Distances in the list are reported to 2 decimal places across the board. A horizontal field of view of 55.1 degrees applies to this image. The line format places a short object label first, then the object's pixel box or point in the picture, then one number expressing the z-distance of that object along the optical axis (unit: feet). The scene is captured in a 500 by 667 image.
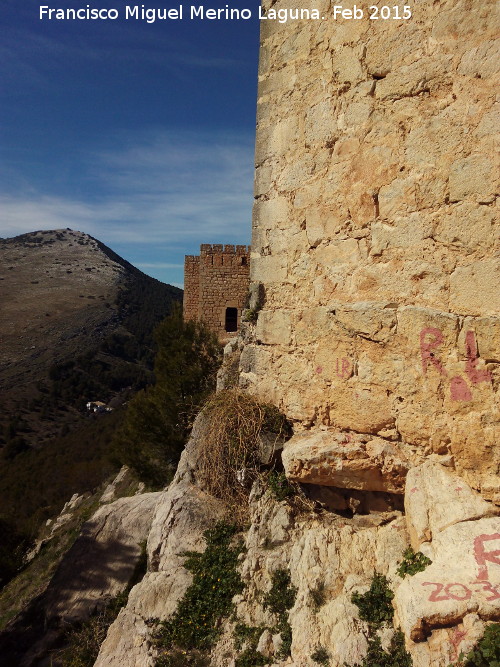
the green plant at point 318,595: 9.41
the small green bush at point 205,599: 10.48
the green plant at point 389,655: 7.64
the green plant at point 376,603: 8.58
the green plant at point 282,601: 9.34
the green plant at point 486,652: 6.51
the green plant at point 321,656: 8.43
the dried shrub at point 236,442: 12.44
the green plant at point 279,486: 11.78
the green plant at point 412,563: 8.53
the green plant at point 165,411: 40.86
